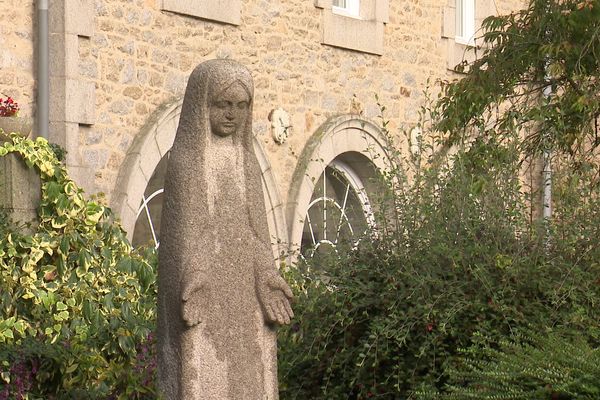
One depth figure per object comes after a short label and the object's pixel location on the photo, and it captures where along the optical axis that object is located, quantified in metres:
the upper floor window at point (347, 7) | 16.97
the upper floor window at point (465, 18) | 19.82
